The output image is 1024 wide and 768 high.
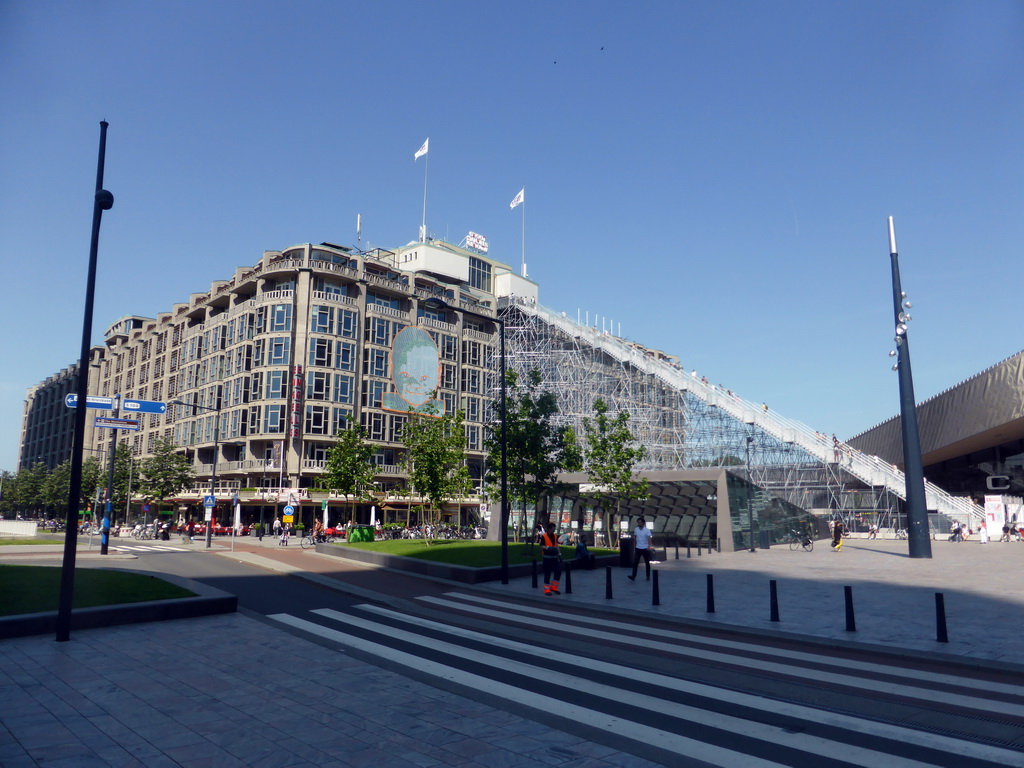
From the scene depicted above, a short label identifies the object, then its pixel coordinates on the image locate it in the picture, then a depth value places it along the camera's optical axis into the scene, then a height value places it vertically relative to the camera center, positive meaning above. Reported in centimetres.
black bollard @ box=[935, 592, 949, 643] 1084 -201
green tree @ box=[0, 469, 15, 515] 9344 -40
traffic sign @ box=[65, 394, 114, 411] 2673 +338
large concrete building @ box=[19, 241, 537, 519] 6181 +1210
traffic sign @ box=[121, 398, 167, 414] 2905 +343
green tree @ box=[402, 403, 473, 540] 3284 +143
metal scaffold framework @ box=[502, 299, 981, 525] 4878 +510
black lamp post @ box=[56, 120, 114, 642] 1034 +88
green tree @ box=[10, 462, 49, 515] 8688 +48
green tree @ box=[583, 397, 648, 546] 3089 +130
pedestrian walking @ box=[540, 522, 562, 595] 1764 -167
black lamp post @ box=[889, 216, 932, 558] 2861 +201
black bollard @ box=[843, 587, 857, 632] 1199 -209
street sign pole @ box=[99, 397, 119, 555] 2914 -154
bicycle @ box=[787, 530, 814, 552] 3544 -277
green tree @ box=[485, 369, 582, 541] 2583 +157
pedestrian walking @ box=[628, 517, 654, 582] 2005 -152
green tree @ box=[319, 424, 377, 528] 4106 +136
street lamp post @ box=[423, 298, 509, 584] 1898 -34
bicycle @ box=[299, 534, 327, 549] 3949 -283
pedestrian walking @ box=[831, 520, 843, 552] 3425 -220
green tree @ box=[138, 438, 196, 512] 6134 +146
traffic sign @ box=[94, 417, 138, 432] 2879 +280
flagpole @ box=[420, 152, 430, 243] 8386 +3097
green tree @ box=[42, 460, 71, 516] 7756 +42
